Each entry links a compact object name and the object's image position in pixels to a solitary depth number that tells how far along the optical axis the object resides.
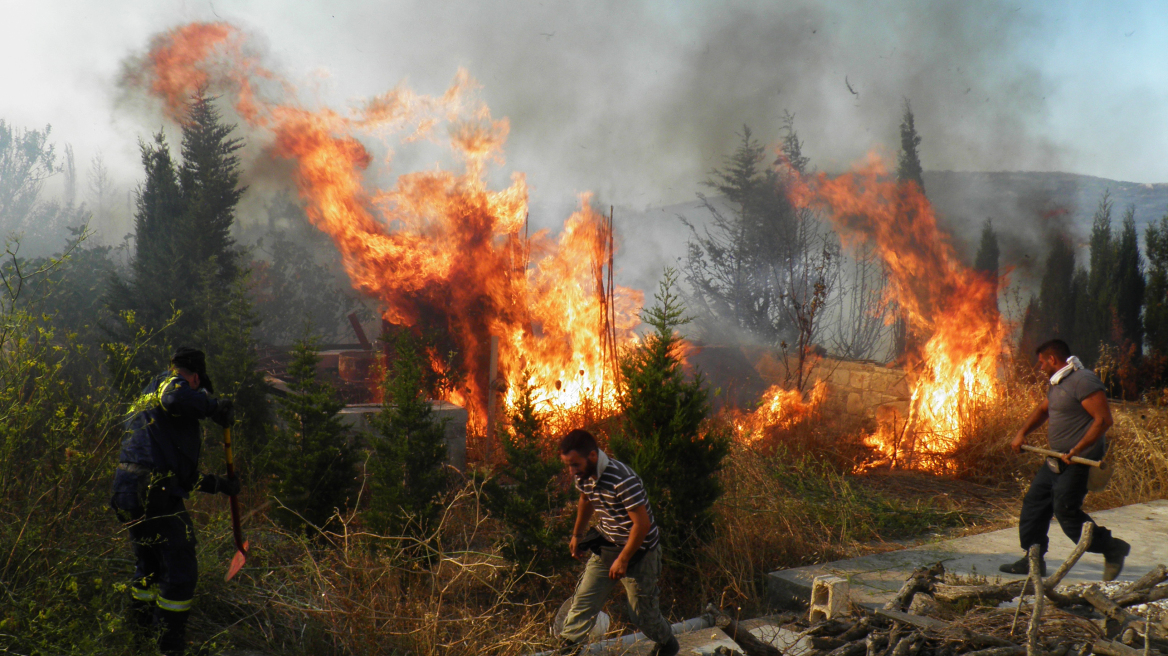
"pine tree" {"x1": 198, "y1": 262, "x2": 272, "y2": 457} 7.66
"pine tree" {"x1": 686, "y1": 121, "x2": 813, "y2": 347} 17.75
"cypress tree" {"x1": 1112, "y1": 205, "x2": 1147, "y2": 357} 12.89
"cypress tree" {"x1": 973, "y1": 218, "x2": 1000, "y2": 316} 13.95
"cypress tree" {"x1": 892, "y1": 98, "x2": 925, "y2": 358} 14.12
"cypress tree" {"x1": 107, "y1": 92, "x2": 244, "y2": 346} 11.20
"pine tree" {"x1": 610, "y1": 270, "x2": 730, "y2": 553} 5.72
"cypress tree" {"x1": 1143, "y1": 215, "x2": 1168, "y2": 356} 11.87
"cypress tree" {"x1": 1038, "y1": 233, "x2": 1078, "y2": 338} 13.66
